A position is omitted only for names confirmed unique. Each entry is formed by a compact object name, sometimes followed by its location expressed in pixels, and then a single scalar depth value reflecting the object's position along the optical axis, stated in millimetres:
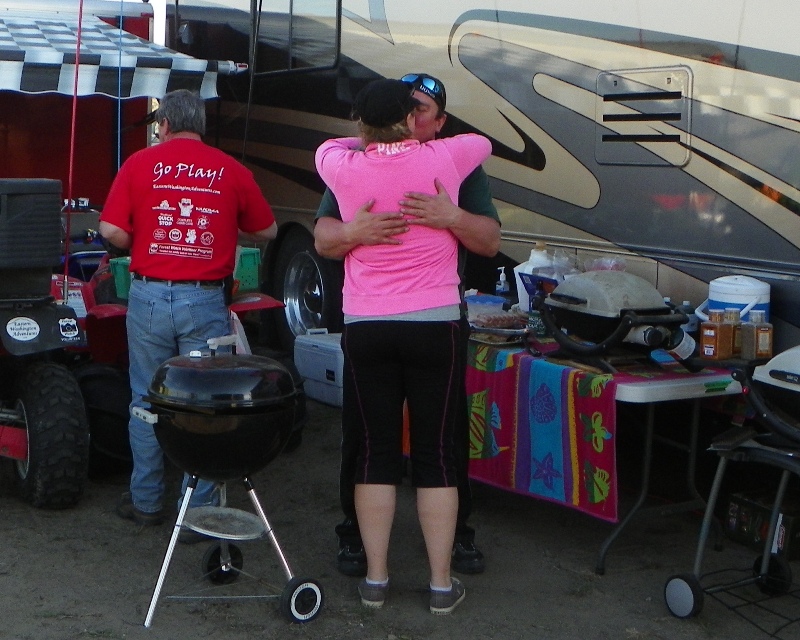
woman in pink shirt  3594
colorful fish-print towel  4148
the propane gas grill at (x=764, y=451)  3557
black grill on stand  3492
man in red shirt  4328
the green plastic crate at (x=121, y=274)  5641
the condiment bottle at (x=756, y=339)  4250
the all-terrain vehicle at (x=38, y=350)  4535
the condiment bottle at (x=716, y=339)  4258
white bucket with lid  4371
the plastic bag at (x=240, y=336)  4728
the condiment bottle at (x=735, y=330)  4293
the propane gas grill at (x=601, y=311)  4180
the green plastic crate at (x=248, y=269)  6395
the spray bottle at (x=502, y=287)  5441
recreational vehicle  4473
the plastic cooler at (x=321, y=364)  6727
